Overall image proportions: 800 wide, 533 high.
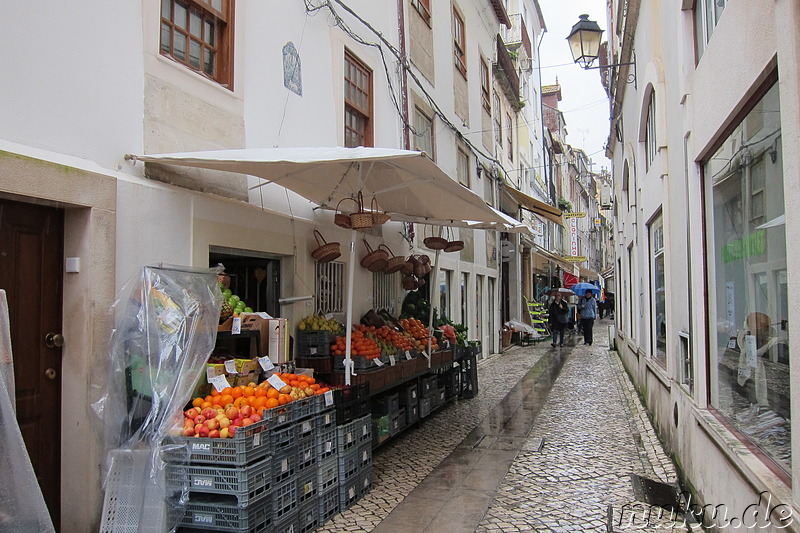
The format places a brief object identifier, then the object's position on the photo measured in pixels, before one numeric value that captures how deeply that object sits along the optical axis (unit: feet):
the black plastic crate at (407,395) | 26.63
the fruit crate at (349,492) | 17.78
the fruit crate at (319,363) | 22.24
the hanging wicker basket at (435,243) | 30.86
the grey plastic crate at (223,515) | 13.52
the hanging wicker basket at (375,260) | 28.48
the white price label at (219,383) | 15.98
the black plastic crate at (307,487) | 15.94
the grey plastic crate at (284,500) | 14.65
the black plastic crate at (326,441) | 16.97
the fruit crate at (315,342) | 22.71
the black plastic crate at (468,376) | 36.37
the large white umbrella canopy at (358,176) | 16.12
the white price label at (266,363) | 18.01
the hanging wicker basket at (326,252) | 23.72
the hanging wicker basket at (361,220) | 20.06
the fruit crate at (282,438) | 14.76
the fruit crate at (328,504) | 16.84
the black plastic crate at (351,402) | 18.40
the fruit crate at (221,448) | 13.57
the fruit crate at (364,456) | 19.08
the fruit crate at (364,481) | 18.92
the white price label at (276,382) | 16.57
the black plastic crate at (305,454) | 15.90
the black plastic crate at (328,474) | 16.87
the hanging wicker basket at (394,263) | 30.30
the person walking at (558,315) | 69.31
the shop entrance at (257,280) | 22.85
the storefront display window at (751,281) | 11.60
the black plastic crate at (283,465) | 14.80
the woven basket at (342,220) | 20.94
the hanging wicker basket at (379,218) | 21.26
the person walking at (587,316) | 73.72
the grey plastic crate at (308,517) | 15.89
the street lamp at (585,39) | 32.70
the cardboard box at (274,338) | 19.19
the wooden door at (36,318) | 13.57
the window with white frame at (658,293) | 27.76
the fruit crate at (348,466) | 17.87
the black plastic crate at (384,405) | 24.25
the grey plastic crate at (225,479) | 13.51
